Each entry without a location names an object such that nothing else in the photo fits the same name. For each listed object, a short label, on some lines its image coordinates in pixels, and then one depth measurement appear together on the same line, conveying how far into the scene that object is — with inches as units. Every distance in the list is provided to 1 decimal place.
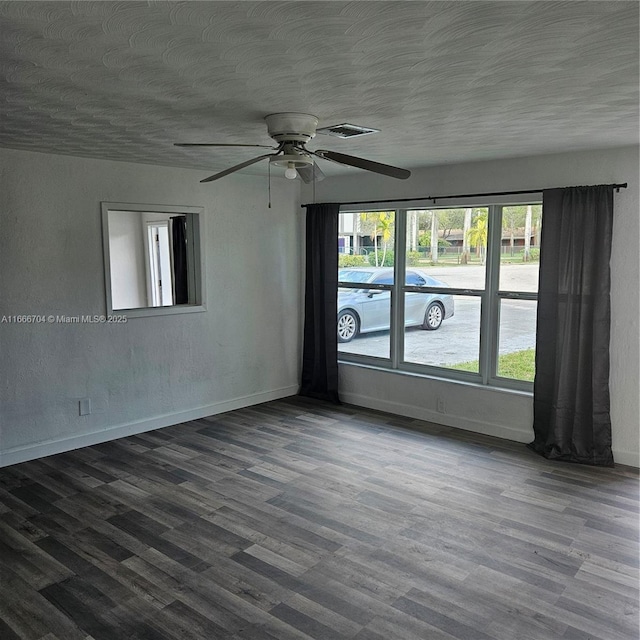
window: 188.4
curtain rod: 161.8
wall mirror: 221.1
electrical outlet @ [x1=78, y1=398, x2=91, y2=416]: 180.4
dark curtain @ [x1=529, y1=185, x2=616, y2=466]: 164.6
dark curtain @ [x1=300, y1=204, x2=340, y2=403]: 227.8
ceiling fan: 118.6
